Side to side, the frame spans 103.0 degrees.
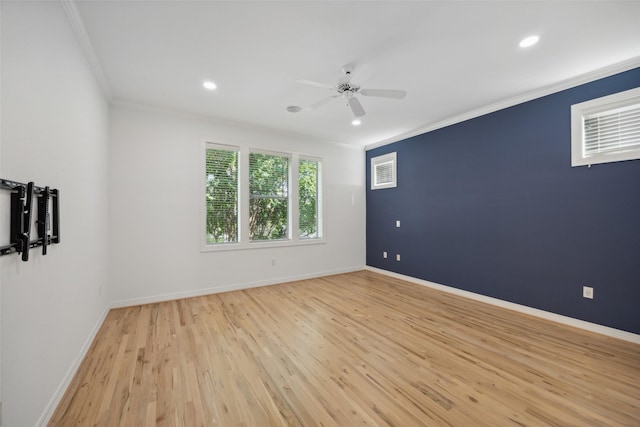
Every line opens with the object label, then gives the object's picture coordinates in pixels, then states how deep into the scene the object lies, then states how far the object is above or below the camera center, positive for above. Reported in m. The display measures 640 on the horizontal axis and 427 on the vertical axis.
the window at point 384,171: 5.28 +0.88
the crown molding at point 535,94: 2.66 +1.50
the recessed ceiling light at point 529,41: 2.27 +1.55
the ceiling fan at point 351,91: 2.60 +1.26
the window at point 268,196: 4.62 +0.30
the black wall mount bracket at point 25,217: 1.29 -0.03
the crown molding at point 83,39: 1.88 +1.51
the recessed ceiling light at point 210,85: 3.05 +1.55
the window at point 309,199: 5.19 +0.28
